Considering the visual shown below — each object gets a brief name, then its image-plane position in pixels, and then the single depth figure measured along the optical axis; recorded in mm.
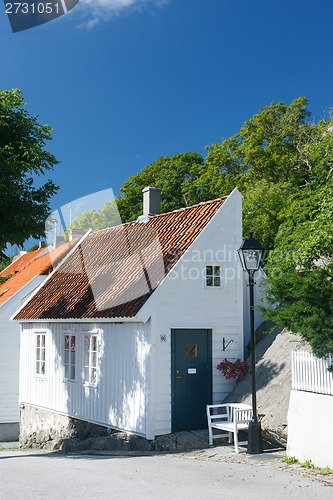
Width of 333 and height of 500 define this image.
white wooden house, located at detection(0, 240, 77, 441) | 25719
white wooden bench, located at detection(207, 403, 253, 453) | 13670
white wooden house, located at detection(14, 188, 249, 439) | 15289
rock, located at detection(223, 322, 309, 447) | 13459
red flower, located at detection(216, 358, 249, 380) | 16013
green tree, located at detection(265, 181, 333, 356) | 10695
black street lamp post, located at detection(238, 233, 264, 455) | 13062
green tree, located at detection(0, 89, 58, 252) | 17234
